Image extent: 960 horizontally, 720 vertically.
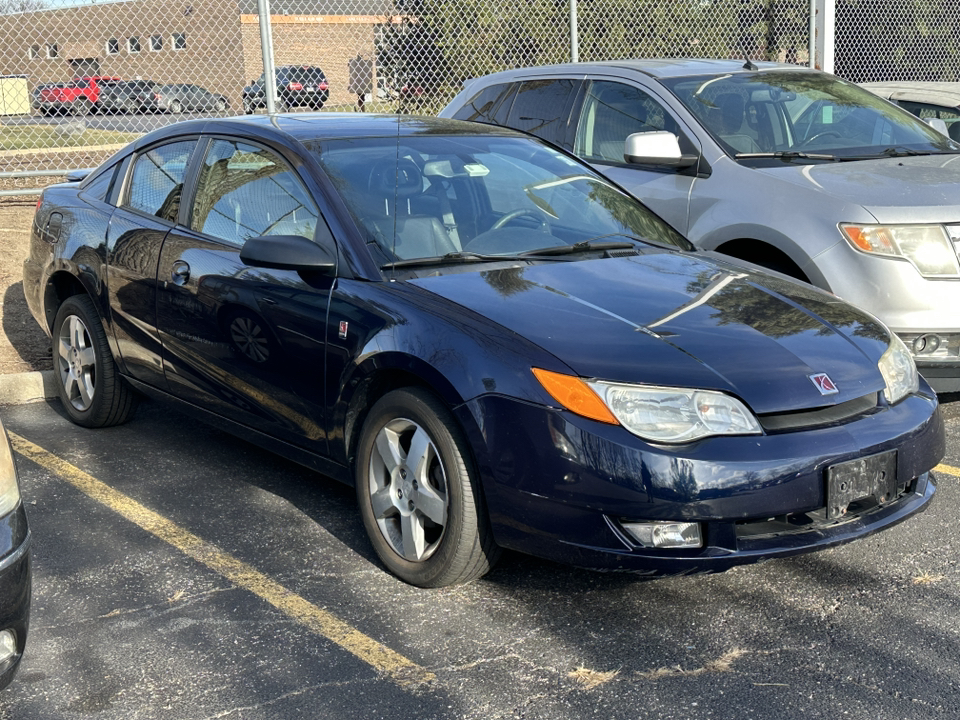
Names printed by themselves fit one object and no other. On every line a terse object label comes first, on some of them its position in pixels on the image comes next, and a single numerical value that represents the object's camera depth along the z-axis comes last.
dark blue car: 3.39
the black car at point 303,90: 12.61
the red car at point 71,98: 13.09
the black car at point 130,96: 12.71
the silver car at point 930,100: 9.32
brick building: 12.20
